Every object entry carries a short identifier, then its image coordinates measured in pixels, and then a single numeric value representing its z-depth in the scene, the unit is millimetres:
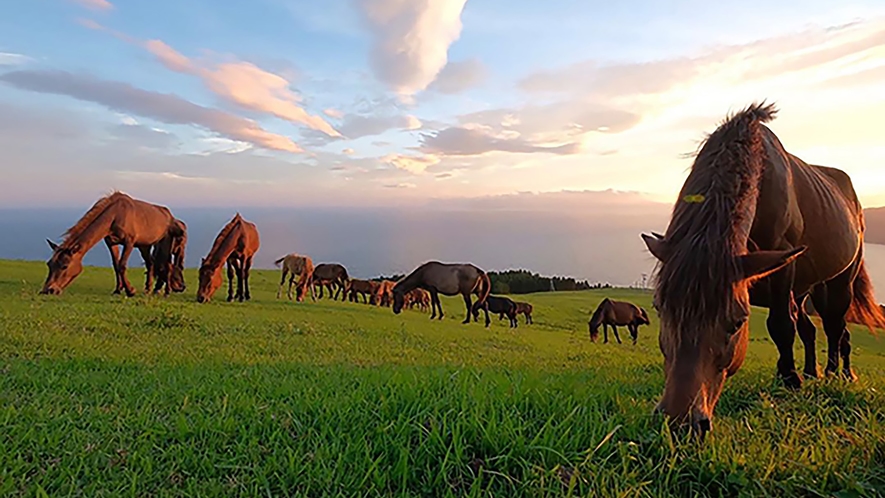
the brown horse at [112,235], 12273
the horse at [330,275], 29797
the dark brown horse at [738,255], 3027
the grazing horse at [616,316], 18844
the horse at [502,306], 22422
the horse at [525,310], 23833
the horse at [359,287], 29912
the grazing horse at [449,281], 19125
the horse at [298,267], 23266
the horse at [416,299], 27556
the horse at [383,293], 27328
